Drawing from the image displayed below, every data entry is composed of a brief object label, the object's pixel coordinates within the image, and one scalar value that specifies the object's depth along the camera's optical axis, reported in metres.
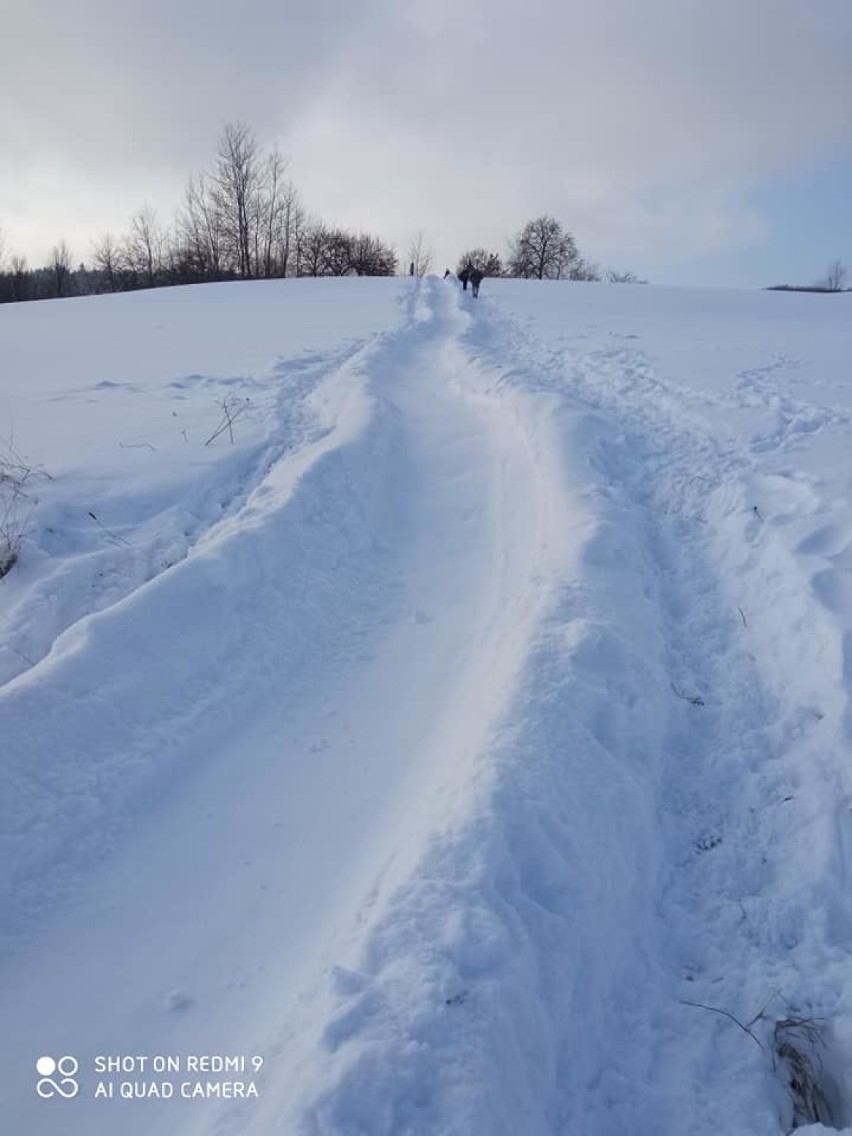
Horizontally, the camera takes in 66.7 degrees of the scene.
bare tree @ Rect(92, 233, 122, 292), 62.28
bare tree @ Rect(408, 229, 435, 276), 75.88
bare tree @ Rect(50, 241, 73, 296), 60.72
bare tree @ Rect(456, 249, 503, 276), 64.81
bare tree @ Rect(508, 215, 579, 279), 65.31
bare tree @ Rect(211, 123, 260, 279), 48.25
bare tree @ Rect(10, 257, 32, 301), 55.13
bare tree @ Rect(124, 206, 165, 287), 58.78
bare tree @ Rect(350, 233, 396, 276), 57.59
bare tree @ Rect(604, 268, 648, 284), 65.44
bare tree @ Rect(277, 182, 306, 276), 51.83
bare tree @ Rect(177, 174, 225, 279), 49.22
